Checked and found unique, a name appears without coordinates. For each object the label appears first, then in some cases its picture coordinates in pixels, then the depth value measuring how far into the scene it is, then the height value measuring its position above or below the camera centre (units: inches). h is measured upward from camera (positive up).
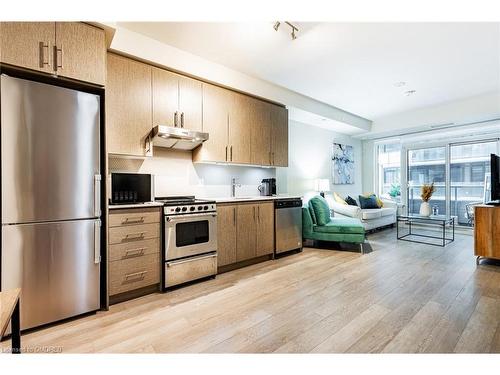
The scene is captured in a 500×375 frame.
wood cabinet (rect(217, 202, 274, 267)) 128.3 -25.3
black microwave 109.2 -2.0
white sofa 204.4 -25.4
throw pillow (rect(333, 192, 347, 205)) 220.9 -13.8
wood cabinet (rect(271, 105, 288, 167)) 165.1 +30.8
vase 192.1 -19.3
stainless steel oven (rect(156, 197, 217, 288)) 107.4 -25.3
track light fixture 100.8 +61.9
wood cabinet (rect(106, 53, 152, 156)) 103.1 +32.3
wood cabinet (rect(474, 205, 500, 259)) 135.0 -25.6
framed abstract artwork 249.8 +19.1
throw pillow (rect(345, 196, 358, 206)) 231.0 -16.0
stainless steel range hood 109.2 +20.5
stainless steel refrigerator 73.7 -4.5
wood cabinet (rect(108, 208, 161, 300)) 94.0 -24.9
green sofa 166.1 -29.2
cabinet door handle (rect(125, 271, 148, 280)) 97.6 -35.1
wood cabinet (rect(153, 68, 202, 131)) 116.2 +39.0
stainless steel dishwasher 153.7 -25.0
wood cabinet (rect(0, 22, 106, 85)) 74.0 +41.8
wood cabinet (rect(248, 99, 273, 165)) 153.3 +31.4
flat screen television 145.5 +3.3
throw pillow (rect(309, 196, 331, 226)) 172.2 -18.0
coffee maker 166.9 -2.5
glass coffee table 179.8 -42.7
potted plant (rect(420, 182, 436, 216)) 192.2 -12.7
